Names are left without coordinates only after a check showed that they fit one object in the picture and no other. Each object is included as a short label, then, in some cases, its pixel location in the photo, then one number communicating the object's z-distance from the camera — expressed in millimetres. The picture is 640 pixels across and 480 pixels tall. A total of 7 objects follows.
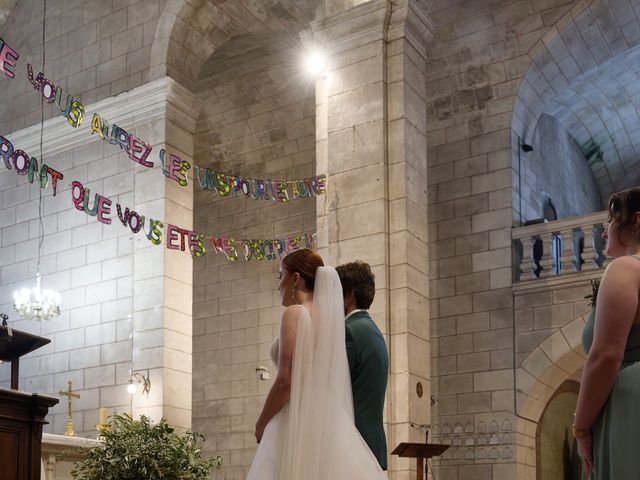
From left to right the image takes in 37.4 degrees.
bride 3521
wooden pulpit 5203
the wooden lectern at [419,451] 7586
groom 3750
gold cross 9484
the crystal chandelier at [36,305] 11203
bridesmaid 2562
